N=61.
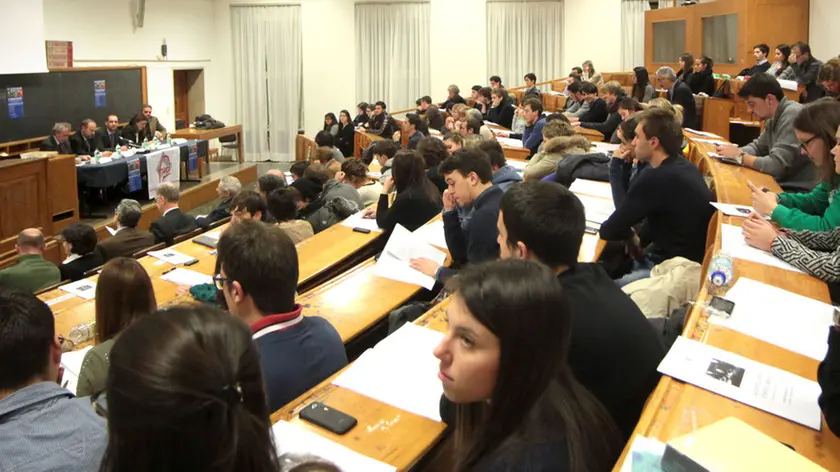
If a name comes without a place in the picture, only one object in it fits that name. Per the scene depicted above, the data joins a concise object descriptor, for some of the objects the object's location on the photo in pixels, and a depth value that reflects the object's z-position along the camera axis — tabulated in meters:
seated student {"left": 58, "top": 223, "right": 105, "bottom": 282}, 5.34
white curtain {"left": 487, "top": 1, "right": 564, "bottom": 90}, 14.09
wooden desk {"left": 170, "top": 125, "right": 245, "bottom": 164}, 12.41
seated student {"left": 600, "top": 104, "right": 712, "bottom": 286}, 3.44
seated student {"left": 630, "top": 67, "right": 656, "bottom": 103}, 9.25
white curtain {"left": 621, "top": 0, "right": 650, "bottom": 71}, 13.49
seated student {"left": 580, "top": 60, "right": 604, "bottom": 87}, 12.17
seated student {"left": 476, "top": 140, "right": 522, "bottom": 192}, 4.44
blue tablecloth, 8.93
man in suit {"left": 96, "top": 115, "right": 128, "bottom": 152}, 10.43
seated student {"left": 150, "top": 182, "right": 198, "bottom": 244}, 6.11
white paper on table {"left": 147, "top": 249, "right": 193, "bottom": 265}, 4.64
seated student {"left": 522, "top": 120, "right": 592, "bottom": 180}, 5.32
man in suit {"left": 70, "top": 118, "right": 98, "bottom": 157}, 9.96
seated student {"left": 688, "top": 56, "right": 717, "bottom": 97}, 8.88
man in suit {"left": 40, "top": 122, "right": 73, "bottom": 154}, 9.46
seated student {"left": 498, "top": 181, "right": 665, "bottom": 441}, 1.92
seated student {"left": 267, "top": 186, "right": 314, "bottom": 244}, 5.00
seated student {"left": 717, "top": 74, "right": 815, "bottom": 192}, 4.16
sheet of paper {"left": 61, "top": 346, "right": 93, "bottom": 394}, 2.86
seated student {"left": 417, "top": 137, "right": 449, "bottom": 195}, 5.86
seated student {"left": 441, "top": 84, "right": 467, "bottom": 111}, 11.86
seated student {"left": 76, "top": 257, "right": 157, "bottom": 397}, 2.78
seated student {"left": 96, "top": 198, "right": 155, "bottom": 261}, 5.59
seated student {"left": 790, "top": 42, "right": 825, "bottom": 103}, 7.30
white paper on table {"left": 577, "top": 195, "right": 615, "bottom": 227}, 4.13
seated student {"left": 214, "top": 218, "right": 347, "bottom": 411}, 2.21
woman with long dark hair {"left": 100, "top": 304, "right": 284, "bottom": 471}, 1.04
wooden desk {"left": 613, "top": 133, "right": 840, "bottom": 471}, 1.59
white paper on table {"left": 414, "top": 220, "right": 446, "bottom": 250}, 4.02
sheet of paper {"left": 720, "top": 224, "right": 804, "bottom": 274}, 2.76
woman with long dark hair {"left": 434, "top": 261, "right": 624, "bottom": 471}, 1.44
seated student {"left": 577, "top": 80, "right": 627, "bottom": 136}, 8.01
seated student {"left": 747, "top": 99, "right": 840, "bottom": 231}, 2.95
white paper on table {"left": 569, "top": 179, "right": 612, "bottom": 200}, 4.70
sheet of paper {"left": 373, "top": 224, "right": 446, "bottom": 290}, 3.57
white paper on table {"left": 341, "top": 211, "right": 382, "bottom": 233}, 4.74
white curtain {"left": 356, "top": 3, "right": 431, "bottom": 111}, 14.51
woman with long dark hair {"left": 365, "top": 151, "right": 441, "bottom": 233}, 4.62
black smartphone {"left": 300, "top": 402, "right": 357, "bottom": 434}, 1.85
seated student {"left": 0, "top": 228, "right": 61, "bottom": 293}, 4.86
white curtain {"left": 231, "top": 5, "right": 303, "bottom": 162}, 15.02
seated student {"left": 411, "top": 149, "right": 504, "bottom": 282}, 3.47
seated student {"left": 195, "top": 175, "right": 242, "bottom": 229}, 6.49
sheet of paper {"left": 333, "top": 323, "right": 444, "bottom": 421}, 2.01
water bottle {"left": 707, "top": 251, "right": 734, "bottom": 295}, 2.47
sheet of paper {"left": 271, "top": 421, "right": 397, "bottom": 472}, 1.68
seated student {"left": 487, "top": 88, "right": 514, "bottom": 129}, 9.94
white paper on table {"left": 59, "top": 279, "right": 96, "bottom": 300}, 4.24
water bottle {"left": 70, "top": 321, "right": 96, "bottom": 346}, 3.46
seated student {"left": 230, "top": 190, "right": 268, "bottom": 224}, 4.88
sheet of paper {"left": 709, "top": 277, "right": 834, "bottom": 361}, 2.08
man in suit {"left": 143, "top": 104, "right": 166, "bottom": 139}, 11.41
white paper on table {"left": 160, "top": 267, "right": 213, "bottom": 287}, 4.12
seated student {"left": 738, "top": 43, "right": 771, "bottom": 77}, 8.73
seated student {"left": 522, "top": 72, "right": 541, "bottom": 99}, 11.74
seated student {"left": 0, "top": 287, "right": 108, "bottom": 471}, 1.63
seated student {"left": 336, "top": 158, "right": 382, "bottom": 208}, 6.29
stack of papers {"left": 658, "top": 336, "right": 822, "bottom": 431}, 1.72
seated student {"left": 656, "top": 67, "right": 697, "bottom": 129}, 7.69
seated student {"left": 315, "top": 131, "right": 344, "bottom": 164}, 9.82
